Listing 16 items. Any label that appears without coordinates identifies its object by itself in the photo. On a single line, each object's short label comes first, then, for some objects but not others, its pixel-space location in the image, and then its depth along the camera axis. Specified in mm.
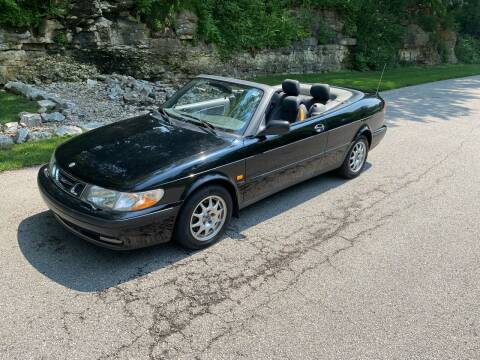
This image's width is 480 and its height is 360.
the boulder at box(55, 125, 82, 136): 7214
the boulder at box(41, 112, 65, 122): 7945
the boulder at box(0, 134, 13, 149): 6495
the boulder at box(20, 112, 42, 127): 7645
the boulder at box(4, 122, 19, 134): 7336
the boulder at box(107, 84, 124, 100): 10133
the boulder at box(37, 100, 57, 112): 8666
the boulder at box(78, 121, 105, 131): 7668
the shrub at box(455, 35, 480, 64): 28750
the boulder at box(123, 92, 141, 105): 9891
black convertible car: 3572
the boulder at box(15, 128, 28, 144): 6808
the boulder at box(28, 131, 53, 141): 6935
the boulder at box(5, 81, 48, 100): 9406
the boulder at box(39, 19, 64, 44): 11023
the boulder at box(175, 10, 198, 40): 13547
